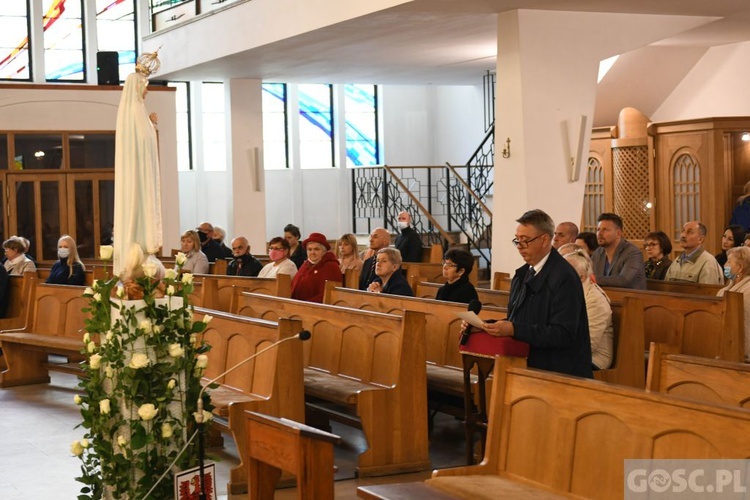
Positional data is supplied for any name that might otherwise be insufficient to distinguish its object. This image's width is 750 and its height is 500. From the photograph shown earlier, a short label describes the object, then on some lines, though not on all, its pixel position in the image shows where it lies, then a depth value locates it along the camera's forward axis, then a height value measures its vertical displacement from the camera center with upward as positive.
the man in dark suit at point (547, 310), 5.05 -0.51
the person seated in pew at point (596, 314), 6.32 -0.68
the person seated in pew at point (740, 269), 7.08 -0.46
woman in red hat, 9.57 -0.57
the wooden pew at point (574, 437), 3.61 -0.87
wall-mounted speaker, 17.62 +2.48
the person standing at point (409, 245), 13.82 -0.47
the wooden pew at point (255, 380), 6.10 -1.04
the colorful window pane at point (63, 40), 19.20 +3.28
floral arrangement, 4.86 -0.80
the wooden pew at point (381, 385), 6.45 -1.12
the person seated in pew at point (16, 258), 12.51 -0.50
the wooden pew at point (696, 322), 6.39 -0.77
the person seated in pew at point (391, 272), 8.54 -0.51
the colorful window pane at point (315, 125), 21.86 +1.82
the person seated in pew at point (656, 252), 9.71 -0.45
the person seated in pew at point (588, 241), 9.23 -0.31
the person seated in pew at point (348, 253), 11.05 -0.45
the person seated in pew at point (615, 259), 8.35 -0.44
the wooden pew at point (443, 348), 6.73 -0.97
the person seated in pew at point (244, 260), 11.80 -0.53
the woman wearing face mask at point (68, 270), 11.92 -0.61
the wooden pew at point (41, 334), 10.06 -1.15
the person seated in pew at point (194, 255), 12.58 -0.50
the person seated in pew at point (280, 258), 10.63 -0.48
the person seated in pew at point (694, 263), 8.99 -0.52
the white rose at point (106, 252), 5.02 -0.18
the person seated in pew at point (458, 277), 7.61 -0.50
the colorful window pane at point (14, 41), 18.86 +3.21
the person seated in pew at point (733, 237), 10.24 -0.34
